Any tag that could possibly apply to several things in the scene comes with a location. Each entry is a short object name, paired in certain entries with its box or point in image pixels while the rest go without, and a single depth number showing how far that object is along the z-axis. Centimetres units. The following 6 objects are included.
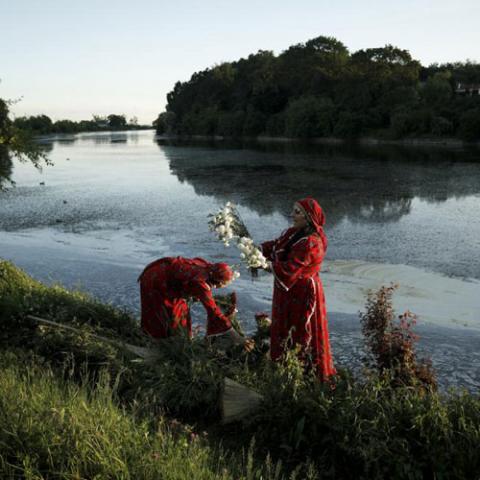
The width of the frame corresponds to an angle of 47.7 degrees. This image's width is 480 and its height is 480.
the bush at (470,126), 5428
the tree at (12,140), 752
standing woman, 455
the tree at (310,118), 7681
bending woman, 483
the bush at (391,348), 490
